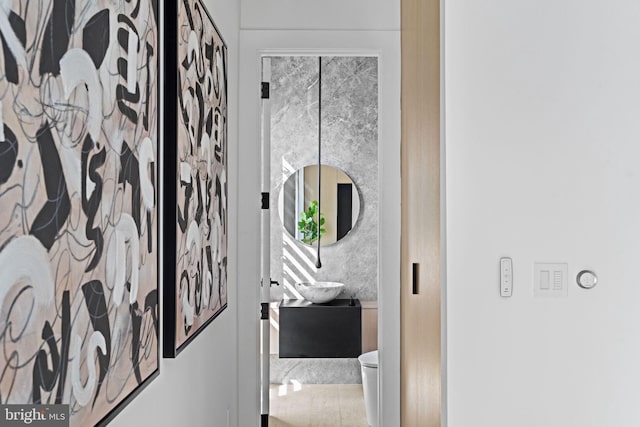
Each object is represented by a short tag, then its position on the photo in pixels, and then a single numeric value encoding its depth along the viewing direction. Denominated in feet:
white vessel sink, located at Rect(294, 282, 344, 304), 13.97
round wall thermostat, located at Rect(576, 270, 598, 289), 6.20
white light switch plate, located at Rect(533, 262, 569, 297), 6.22
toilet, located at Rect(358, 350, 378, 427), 11.85
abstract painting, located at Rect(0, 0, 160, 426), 2.32
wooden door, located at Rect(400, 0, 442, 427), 6.50
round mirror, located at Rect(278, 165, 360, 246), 15.06
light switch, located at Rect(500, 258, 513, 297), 6.19
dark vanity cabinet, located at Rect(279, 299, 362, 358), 13.61
